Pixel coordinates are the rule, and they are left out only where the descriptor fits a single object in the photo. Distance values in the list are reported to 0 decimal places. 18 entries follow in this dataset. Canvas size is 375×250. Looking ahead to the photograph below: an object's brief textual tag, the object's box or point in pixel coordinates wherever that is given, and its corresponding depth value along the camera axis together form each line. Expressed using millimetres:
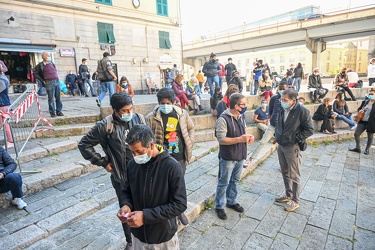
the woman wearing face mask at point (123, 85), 7799
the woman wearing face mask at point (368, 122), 6639
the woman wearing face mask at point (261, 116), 7746
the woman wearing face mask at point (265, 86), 9031
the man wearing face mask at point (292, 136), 3629
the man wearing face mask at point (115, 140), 2514
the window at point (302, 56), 54772
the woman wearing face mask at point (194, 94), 8168
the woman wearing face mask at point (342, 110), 8930
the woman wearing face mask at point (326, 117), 8508
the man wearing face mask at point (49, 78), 6383
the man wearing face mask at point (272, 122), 4613
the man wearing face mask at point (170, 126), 3168
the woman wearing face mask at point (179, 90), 7438
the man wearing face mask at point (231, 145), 3301
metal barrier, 4575
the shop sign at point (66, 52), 14649
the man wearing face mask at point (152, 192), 1729
